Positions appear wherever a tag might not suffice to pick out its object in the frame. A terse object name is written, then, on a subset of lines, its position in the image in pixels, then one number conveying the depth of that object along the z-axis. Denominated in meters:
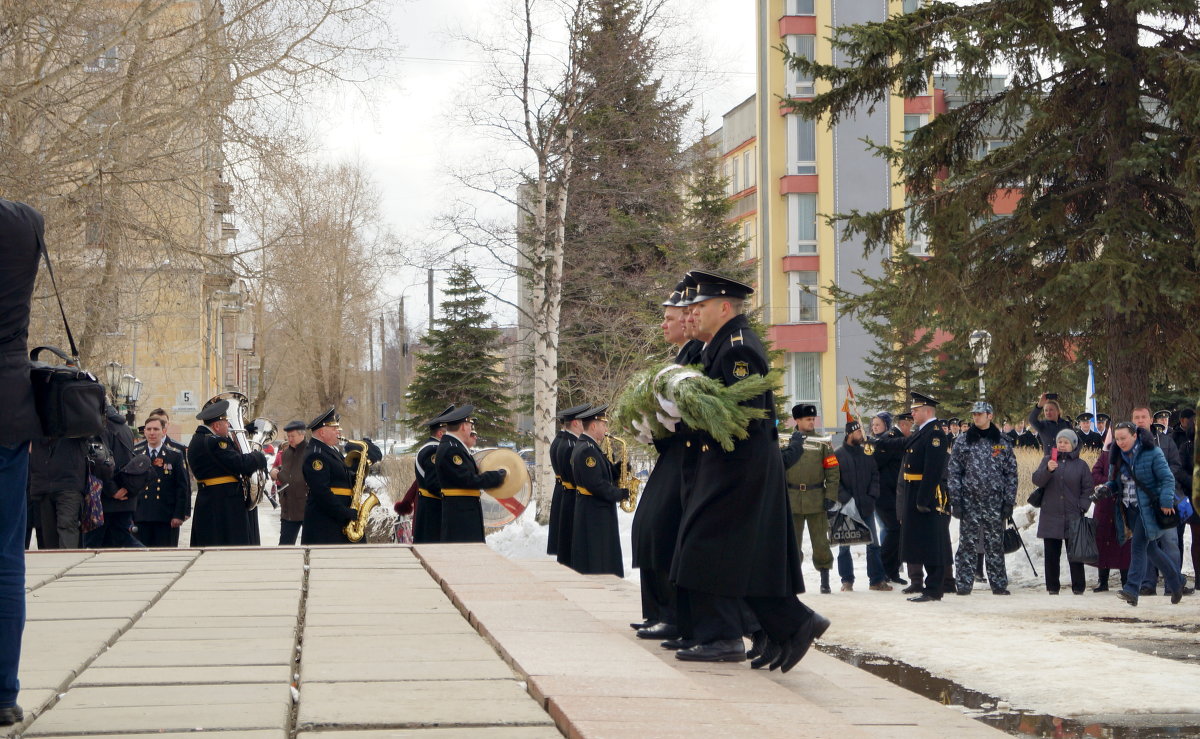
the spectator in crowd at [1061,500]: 15.25
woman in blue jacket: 13.81
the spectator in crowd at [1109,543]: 15.02
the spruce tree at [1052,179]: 18.27
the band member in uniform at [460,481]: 12.38
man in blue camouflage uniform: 14.95
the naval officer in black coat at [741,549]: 6.20
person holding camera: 20.95
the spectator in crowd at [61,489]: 13.31
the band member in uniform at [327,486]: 12.59
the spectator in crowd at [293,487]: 15.38
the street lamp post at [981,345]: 21.99
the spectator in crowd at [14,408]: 4.61
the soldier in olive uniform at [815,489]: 15.24
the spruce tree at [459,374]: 34.59
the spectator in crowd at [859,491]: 15.77
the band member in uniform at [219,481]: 12.94
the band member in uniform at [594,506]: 12.33
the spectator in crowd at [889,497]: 16.47
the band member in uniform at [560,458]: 13.12
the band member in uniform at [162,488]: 13.99
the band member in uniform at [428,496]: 13.14
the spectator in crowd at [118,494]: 13.80
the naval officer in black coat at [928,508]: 14.47
